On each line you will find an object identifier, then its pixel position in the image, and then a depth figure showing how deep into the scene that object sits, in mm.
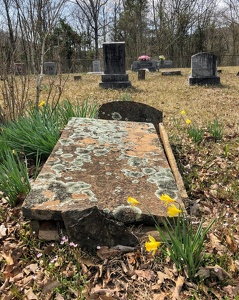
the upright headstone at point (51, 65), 18341
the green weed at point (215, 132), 4473
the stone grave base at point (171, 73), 16328
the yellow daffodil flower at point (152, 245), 1466
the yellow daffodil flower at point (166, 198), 1554
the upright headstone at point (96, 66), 21588
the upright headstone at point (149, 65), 19562
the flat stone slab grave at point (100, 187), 1744
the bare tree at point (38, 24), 3939
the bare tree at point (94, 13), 30484
